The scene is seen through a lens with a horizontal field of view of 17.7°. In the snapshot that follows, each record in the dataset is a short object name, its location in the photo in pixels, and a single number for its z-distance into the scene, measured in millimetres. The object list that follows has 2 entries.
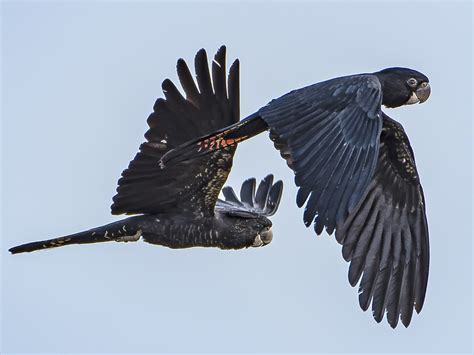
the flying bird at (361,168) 13445
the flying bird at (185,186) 15773
